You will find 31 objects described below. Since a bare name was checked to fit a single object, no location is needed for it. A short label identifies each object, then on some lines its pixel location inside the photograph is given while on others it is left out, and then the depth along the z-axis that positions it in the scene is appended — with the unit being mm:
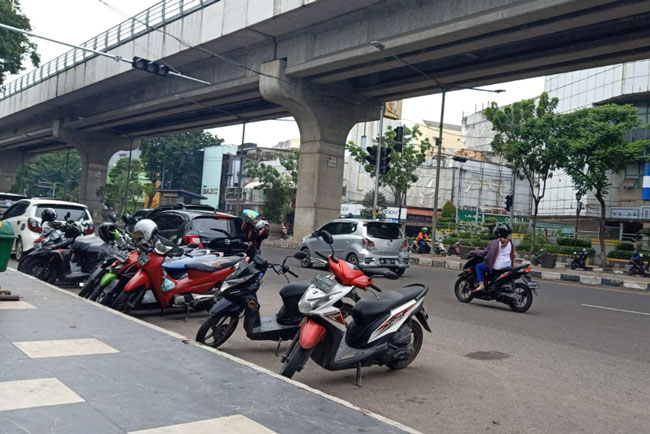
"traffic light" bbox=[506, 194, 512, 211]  30688
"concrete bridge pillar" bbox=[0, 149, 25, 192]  64000
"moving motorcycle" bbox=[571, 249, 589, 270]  24423
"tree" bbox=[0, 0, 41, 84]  28266
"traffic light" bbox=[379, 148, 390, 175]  25328
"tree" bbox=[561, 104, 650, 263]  25266
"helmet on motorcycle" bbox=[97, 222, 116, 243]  8250
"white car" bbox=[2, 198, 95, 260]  12609
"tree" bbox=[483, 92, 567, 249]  25750
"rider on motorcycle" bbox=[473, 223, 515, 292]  10008
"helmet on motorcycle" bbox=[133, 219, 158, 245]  6941
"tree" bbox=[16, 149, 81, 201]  81750
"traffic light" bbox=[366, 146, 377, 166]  24953
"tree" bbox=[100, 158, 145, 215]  58406
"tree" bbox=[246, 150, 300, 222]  42031
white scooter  4629
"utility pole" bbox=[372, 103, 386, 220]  25306
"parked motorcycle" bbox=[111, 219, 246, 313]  6918
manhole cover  6164
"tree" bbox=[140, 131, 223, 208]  67938
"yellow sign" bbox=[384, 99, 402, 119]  31317
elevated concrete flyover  15891
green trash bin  6422
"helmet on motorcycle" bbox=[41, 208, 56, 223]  9859
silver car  14688
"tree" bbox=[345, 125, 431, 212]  37562
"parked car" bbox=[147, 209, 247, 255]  9617
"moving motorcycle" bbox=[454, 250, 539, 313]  9883
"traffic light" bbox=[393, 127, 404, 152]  24017
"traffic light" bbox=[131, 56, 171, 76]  19000
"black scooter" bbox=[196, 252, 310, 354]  5625
